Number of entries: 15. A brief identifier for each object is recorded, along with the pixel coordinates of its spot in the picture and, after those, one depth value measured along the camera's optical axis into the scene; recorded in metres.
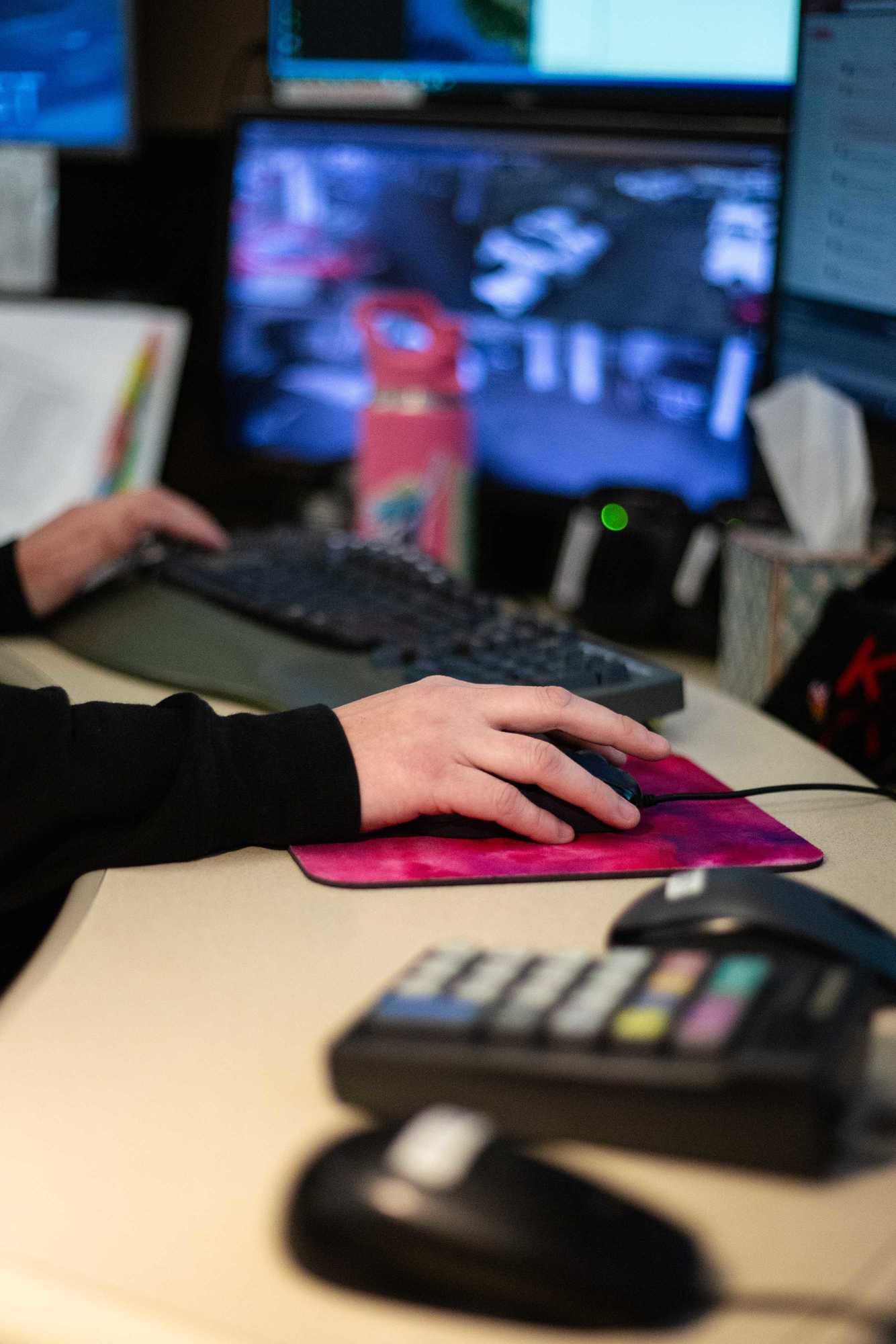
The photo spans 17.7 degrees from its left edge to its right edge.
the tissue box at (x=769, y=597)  1.62
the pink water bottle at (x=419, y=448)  1.89
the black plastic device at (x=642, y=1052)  1.06
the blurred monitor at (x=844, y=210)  1.67
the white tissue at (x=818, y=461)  1.67
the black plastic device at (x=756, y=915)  1.16
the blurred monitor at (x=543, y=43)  1.86
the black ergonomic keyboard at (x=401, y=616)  1.49
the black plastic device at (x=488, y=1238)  1.01
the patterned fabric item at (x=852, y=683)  1.51
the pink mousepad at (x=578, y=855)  1.30
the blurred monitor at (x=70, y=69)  2.42
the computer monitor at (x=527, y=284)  1.86
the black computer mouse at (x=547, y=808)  1.34
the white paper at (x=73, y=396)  2.09
